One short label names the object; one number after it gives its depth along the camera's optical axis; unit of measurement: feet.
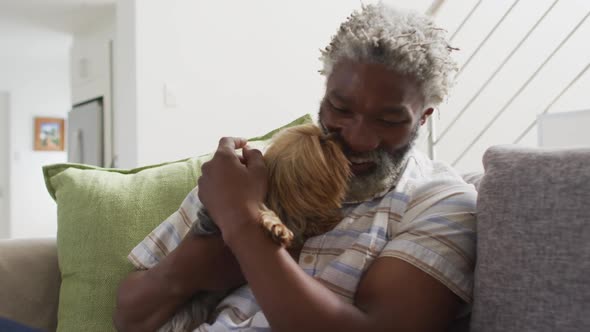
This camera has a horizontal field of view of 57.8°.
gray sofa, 2.45
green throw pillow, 3.77
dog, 3.16
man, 2.64
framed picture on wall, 25.14
